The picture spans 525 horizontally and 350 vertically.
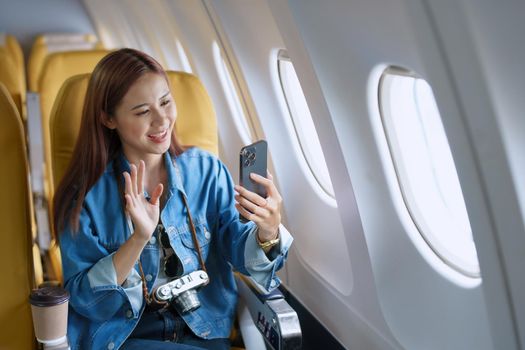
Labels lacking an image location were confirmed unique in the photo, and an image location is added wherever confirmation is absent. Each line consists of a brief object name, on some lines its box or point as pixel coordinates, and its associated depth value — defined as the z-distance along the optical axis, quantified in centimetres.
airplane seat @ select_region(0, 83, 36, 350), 211
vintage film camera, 224
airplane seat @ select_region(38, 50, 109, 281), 366
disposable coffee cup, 191
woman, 214
